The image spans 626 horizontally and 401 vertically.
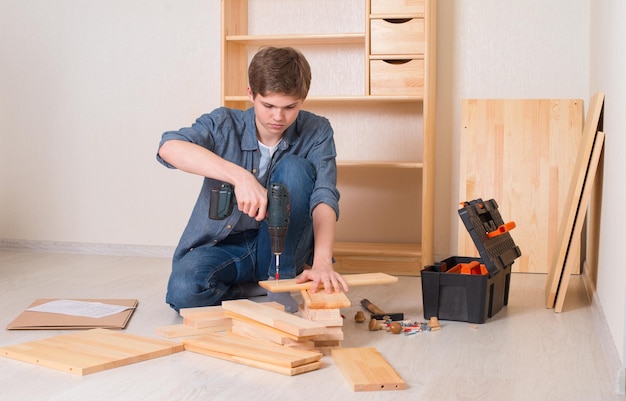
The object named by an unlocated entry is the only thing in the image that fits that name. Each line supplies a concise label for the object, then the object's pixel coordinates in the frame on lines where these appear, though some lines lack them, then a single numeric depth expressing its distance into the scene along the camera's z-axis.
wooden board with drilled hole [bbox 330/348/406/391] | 2.03
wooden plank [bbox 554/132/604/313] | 3.06
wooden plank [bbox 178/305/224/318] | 2.61
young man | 2.63
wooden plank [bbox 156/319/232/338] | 2.55
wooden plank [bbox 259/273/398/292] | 2.55
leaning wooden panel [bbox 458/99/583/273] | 3.88
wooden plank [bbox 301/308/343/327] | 2.37
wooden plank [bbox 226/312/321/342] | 2.30
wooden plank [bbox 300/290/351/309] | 2.40
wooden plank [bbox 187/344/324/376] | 2.15
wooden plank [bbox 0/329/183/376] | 2.19
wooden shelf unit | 3.76
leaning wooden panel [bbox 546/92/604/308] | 3.05
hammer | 2.81
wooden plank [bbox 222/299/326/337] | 2.27
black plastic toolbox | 2.78
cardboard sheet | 2.67
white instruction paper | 2.84
